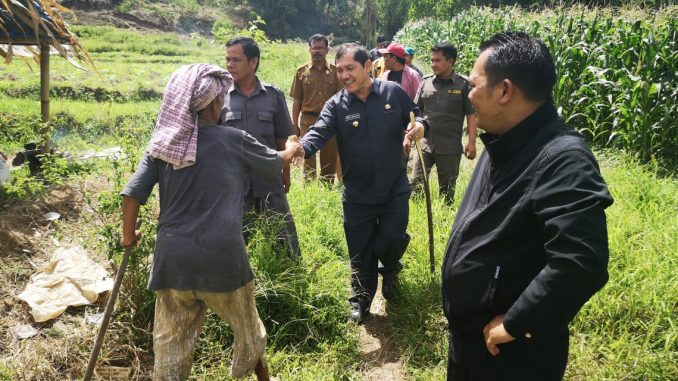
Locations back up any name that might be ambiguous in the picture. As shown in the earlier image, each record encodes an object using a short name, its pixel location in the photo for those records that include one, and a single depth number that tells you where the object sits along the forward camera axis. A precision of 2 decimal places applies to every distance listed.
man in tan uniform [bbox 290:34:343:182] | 6.20
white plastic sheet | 3.39
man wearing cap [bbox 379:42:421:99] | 6.36
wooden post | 6.21
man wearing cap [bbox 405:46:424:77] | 7.82
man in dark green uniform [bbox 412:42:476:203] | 5.24
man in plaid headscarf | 2.22
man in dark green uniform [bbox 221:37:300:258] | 3.73
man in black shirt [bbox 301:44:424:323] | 3.52
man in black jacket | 1.49
